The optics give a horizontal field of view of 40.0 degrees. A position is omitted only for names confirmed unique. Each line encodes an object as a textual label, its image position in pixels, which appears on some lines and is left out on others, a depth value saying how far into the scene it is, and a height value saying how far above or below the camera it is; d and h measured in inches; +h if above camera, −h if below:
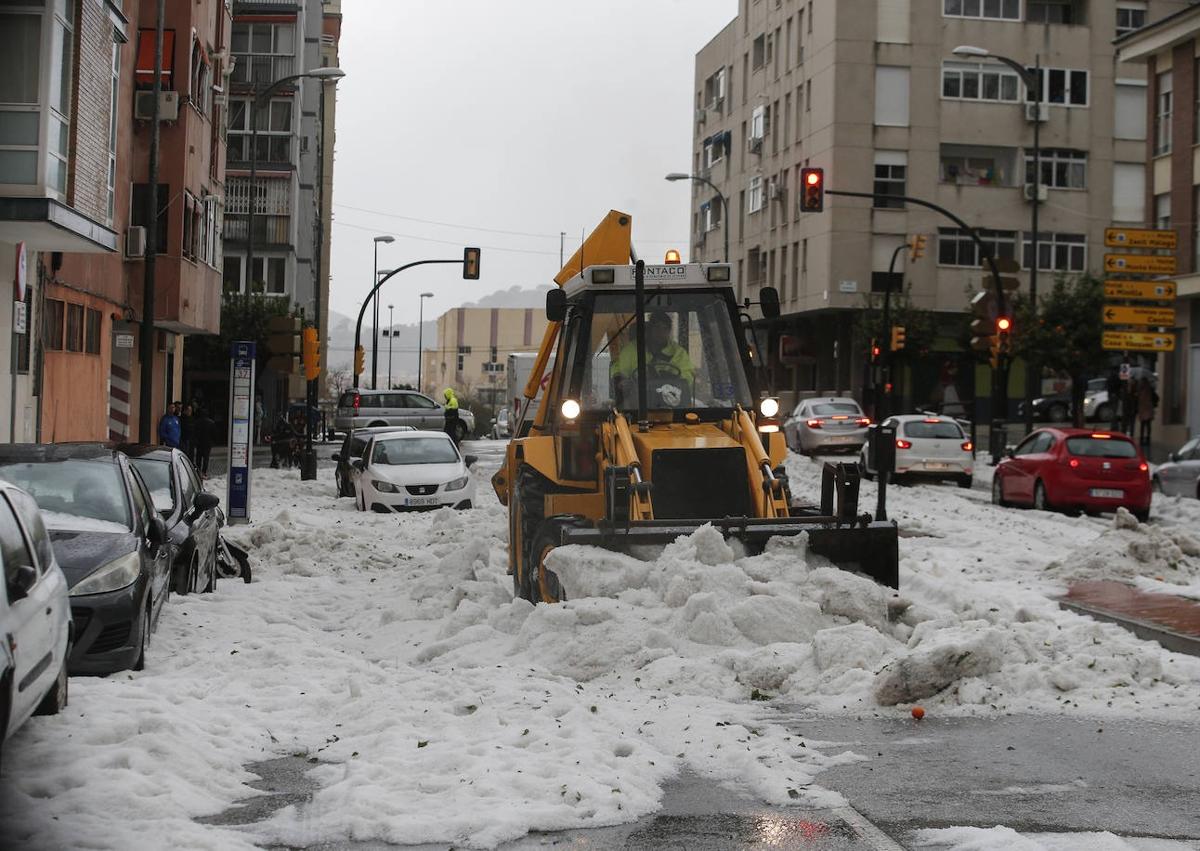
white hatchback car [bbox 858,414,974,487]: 1332.4 -10.9
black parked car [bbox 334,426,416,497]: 1181.1 -35.8
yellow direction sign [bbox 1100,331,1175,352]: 1309.1 +79.5
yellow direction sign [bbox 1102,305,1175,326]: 1309.1 +99.6
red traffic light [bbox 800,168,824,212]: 1363.2 +201.1
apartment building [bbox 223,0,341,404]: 2657.5 +445.6
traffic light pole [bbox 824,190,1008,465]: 1390.3 +46.4
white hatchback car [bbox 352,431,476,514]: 1035.9 -34.1
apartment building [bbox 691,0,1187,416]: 2492.6 +446.9
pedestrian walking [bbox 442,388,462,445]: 1934.1 +11.1
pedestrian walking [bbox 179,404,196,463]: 1464.8 -14.8
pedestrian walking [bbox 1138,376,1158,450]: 1662.2 +33.7
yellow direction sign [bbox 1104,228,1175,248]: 1305.4 +161.5
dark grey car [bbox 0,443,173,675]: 384.2 -32.1
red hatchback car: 1048.8 -21.9
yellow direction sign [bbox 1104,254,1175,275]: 1289.4 +139.5
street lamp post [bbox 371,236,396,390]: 2751.0 +181.0
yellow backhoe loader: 489.7 +4.1
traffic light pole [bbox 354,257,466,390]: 1876.5 +160.9
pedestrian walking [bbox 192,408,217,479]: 1461.6 -15.2
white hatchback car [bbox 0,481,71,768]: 263.1 -36.1
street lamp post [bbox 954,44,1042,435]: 1471.5 +194.7
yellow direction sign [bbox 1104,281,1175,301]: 1300.4 +120.4
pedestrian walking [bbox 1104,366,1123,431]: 1625.2 +50.1
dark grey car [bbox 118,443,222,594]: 526.3 -30.9
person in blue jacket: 1302.9 -11.0
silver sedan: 1712.6 +6.9
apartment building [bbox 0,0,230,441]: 861.2 +139.9
